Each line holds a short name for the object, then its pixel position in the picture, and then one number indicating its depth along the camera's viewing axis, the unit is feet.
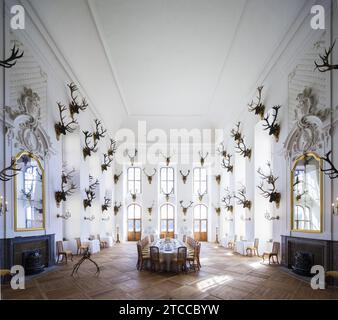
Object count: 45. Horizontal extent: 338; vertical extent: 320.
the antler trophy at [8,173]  17.72
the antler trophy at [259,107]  31.55
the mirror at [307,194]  21.11
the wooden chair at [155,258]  25.27
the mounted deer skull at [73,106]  30.85
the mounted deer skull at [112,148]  50.21
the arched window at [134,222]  54.80
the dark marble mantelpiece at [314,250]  19.20
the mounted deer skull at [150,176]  54.93
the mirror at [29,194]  21.39
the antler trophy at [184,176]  54.92
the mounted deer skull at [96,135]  39.01
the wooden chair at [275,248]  26.96
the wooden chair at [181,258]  24.94
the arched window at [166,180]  56.49
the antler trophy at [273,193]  27.02
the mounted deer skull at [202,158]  54.34
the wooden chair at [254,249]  33.09
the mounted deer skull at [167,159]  54.61
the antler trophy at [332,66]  15.45
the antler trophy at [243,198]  35.17
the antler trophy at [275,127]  27.22
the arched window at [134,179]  56.44
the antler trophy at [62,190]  27.68
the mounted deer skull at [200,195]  54.58
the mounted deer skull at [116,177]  54.33
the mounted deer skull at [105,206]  43.93
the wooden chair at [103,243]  42.47
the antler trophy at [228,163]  44.19
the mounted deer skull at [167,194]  54.94
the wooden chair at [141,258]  26.20
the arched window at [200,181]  56.03
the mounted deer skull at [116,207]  52.79
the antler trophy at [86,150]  35.04
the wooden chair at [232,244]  39.91
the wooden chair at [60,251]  27.86
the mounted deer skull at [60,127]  27.89
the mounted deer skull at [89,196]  34.92
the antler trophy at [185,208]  53.83
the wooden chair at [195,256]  26.38
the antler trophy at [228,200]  43.40
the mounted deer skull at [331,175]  19.06
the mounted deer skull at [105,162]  44.52
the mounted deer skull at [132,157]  55.52
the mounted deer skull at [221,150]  48.08
